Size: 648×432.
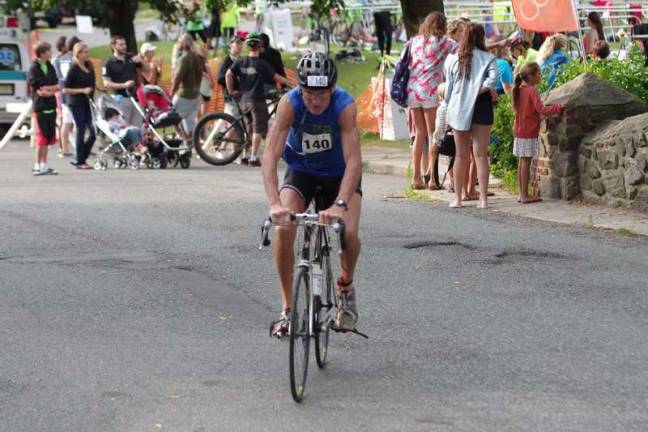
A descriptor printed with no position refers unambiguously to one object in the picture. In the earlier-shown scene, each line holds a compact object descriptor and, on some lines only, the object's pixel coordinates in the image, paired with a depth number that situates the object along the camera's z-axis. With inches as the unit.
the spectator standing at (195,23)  1467.8
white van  1119.0
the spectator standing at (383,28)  1348.8
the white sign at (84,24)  1528.1
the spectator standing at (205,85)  896.9
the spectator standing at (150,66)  899.4
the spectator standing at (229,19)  1718.8
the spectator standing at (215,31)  1688.0
